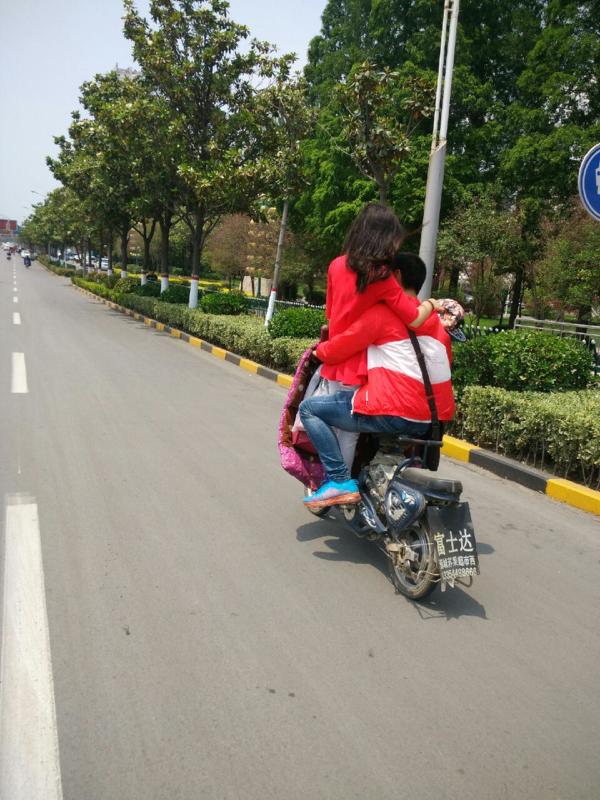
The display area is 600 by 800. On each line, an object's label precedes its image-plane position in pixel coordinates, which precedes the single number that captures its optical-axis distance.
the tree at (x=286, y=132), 15.22
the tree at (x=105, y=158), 18.05
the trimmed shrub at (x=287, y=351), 10.45
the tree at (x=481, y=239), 22.84
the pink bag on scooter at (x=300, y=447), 4.02
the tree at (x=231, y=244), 41.00
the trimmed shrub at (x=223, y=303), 16.83
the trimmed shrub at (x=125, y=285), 26.14
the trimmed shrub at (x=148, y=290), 24.09
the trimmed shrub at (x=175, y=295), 20.67
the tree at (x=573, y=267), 20.14
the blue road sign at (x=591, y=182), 5.26
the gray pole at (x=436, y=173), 8.86
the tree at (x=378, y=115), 9.99
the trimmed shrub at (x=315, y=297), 38.09
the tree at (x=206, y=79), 17.27
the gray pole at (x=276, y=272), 14.76
